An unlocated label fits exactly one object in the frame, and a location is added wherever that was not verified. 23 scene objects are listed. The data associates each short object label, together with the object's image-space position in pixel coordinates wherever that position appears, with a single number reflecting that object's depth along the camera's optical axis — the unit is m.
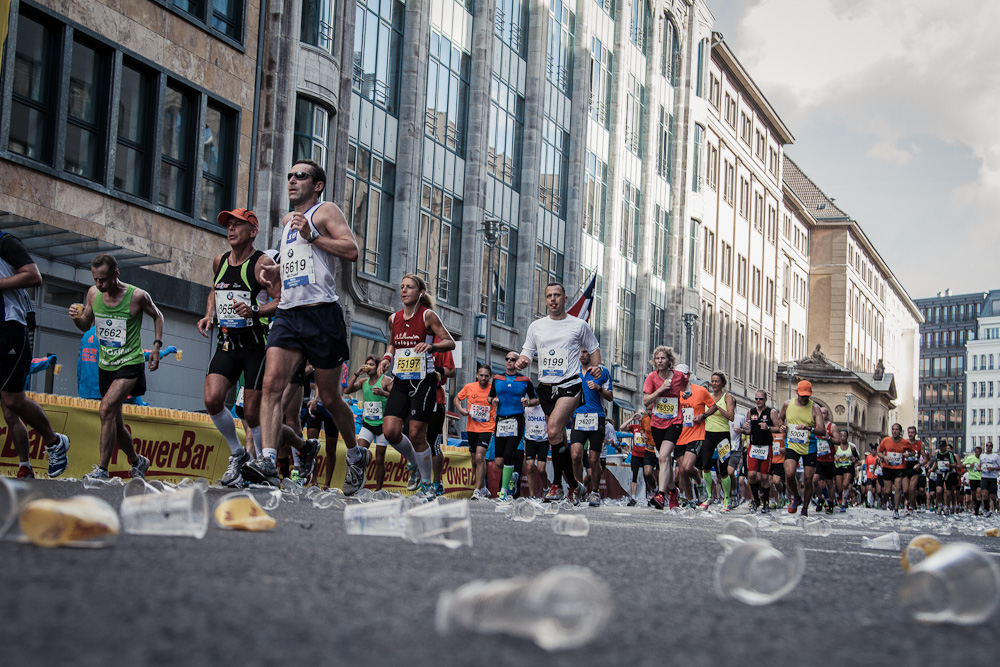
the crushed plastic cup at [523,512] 7.83
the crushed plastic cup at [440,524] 4.82
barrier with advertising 11.45
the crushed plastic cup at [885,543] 6.42
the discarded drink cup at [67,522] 3.55
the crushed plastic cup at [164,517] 4.41
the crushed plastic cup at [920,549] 4.21
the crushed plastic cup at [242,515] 5.02
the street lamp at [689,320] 45.54
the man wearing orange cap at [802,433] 17.11
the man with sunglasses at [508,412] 15.74
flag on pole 20.67
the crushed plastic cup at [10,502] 3.49
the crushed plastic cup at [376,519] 5.36
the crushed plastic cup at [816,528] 8.43
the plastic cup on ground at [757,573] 3.24
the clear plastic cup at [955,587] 2.78
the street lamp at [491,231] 26.82
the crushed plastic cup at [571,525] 6.07
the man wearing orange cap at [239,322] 9.32
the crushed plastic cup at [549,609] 2.11
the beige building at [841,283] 96.38
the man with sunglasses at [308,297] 8.35
